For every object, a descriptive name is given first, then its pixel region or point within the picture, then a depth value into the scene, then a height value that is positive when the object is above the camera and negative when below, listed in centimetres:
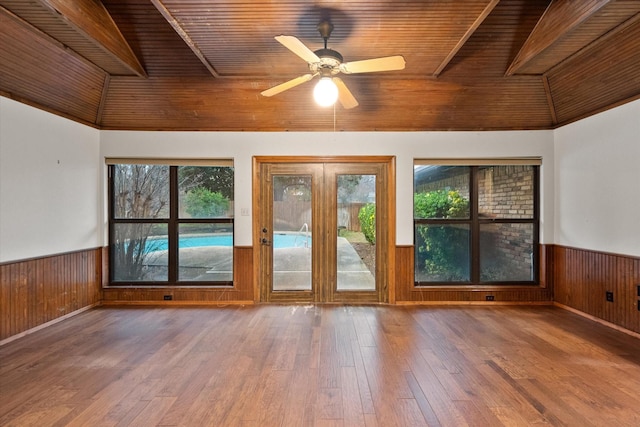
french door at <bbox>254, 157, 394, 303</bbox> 461 -24
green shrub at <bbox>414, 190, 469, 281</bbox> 466 -49
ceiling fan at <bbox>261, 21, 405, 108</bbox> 253 +123
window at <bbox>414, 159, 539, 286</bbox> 463 -17
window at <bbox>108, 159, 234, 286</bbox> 462 -8
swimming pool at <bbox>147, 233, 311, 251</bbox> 463 -40
